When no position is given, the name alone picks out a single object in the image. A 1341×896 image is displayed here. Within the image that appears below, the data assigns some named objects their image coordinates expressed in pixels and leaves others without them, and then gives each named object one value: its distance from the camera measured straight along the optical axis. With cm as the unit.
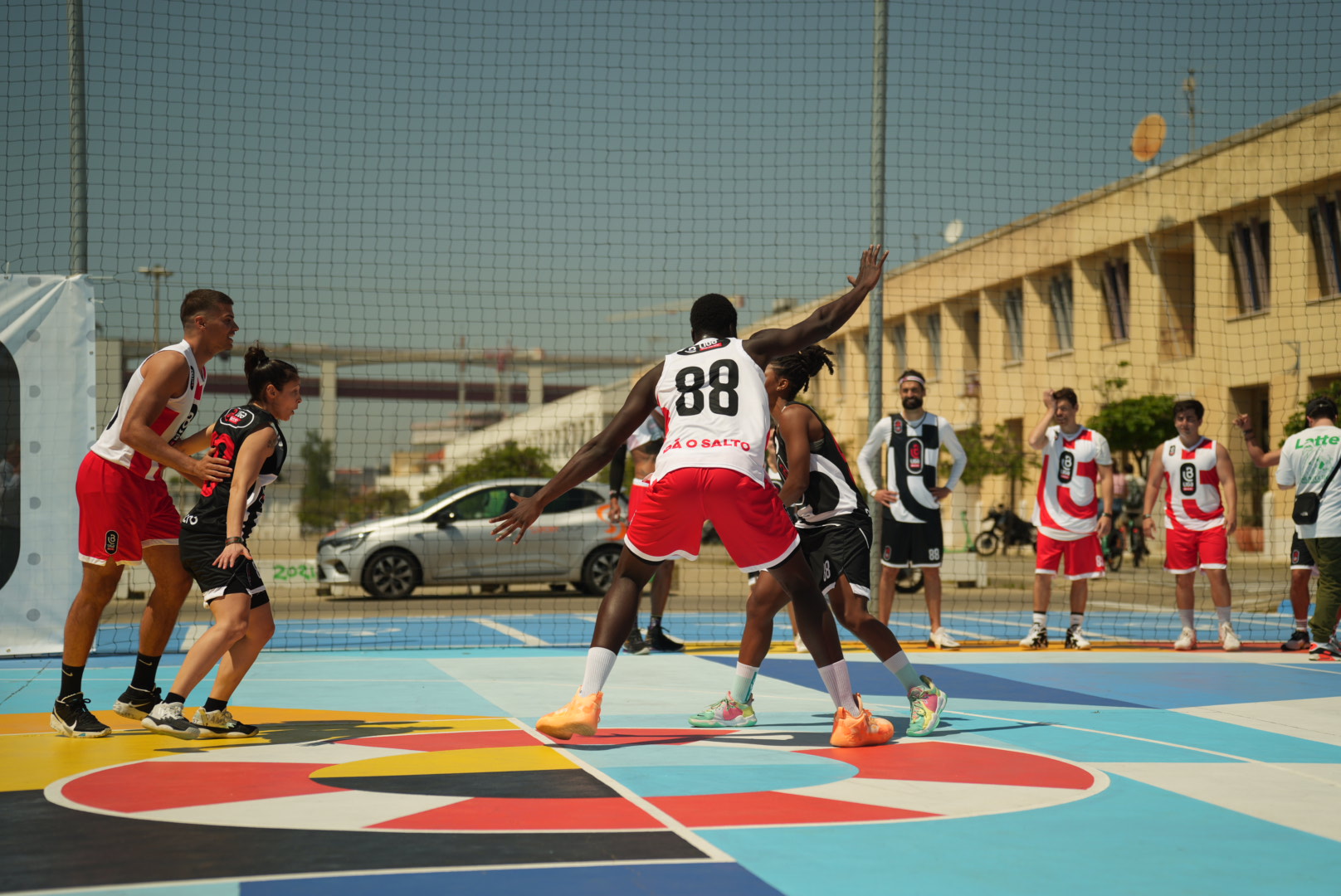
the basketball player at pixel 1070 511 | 1074
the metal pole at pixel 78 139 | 1032
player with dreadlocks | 625
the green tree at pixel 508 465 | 3588
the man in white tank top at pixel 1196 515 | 1052
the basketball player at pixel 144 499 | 612
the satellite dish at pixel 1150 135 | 3600
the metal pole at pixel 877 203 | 1187
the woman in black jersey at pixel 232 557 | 586
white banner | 980
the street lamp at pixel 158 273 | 1059
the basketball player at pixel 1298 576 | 1042
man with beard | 1046
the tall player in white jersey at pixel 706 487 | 550
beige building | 2941
